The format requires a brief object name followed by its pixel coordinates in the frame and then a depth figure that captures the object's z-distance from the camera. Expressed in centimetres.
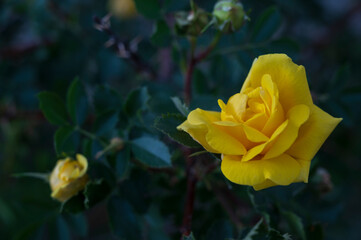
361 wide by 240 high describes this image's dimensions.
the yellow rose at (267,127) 29
